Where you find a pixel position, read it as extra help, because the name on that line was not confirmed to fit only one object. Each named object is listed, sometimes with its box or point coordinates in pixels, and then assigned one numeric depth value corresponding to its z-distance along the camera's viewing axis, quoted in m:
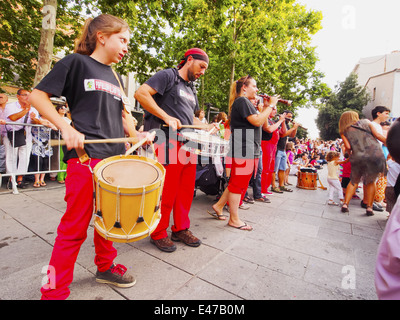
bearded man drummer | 2.49
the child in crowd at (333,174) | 5.67
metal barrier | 4.69
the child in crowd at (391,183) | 3.89
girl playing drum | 1.54
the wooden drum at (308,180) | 7.23
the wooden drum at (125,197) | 1.52
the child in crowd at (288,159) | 8.15
